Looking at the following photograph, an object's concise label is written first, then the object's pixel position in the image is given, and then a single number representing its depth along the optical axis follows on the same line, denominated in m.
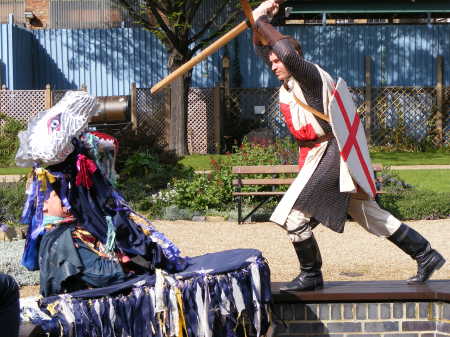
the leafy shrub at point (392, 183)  11.23
